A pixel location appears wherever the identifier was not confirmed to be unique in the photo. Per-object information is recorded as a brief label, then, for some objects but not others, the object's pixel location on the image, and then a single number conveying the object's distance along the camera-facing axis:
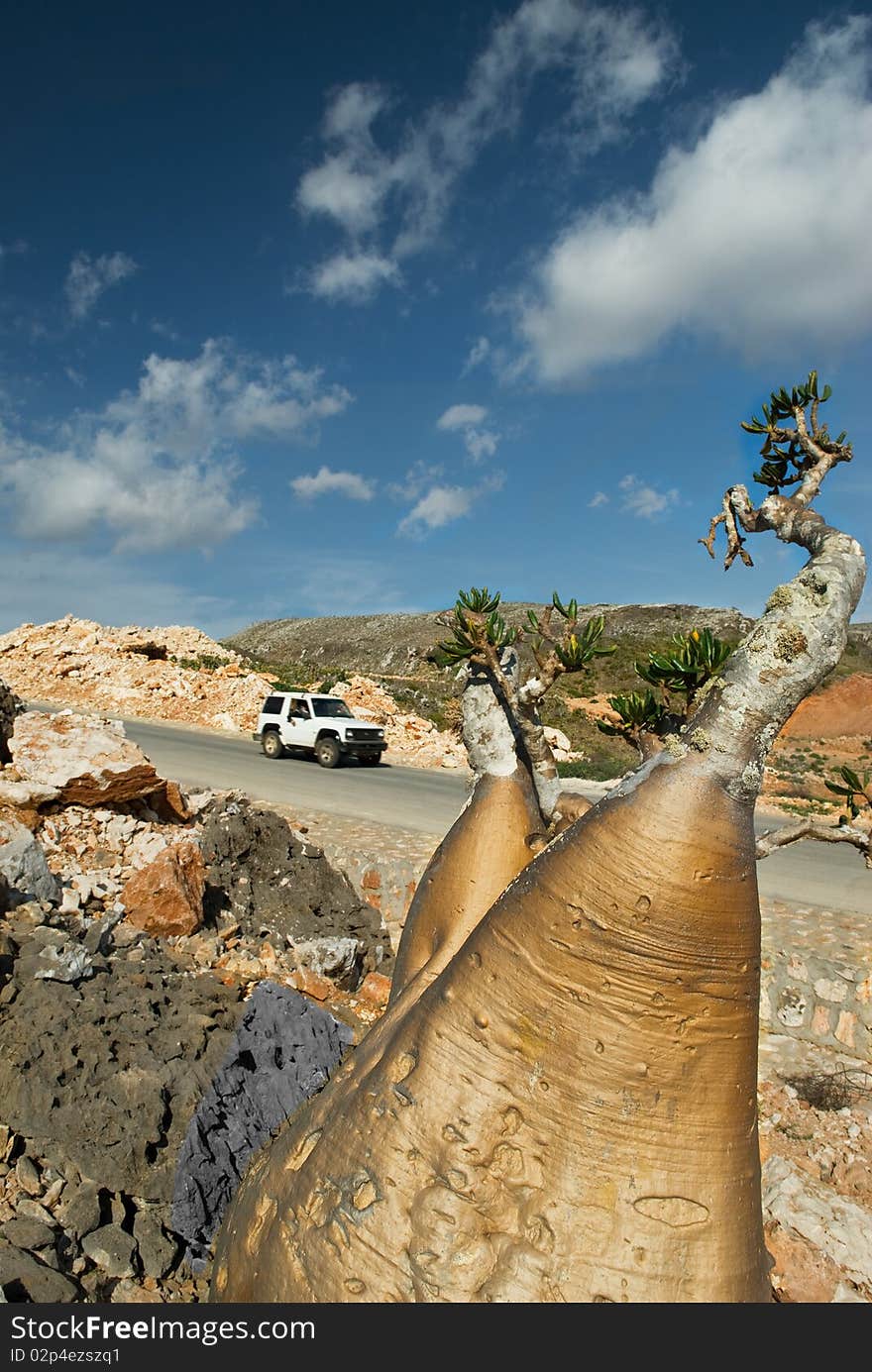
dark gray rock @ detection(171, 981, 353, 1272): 3.72
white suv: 19.59
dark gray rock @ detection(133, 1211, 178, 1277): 3.56
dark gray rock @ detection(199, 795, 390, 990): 8.43
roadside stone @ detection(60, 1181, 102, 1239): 3.58
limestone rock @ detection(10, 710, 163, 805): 8.71
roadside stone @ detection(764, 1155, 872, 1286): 3.90
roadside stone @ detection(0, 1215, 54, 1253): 3.32
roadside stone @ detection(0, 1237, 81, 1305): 3.00
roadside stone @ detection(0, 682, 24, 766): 9.23
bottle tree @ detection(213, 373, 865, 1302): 1.88
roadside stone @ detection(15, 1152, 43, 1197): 3.80
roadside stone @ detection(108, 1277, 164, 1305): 3.38
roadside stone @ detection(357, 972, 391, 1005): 7.32
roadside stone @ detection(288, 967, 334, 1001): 7.10
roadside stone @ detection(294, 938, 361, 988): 7.40
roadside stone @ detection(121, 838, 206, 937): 7.34
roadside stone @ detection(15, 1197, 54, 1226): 3.57
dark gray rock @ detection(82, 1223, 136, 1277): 3.49
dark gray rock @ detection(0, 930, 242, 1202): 4.02
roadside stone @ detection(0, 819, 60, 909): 6.62
